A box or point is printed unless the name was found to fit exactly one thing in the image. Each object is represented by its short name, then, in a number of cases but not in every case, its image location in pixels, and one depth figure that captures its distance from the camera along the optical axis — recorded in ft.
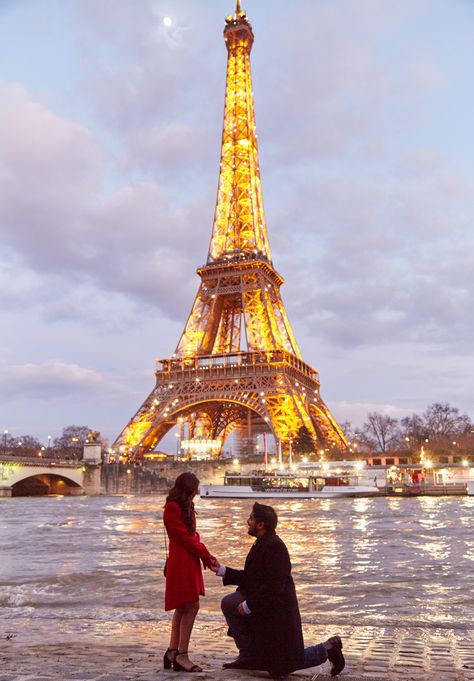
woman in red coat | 20.20
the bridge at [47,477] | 205.16
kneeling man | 18.62
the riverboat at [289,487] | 193.16
